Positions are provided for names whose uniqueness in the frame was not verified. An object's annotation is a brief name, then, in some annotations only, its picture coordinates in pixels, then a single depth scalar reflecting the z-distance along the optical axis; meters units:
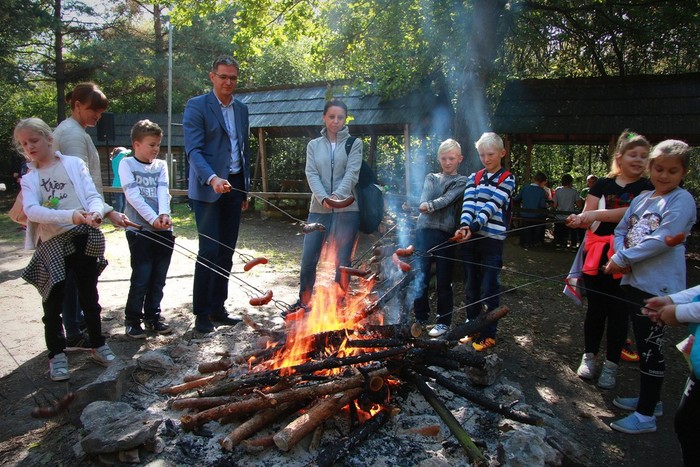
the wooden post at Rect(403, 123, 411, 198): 12.69
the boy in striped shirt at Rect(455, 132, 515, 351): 4.37
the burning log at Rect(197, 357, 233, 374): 3.38
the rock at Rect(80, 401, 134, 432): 2.72
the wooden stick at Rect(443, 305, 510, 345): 3.39
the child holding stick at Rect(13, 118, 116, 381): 3.52
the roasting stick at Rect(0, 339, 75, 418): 2.98
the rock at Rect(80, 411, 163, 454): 2.47
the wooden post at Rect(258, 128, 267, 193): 15.68
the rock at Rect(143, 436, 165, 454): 2.59
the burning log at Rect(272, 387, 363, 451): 2.56
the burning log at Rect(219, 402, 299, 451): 2.63
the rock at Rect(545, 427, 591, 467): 2.72
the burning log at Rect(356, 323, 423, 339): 3.29
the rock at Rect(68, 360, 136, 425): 3.01
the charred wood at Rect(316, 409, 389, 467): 2.52
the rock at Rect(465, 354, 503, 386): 3.38
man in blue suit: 4.52
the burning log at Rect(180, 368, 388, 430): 2.78
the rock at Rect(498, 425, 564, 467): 2.52
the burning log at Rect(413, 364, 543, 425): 2.95
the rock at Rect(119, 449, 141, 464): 2.51
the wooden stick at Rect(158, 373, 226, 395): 3.22
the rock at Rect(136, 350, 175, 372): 3.54
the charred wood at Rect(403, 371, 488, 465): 2.59
